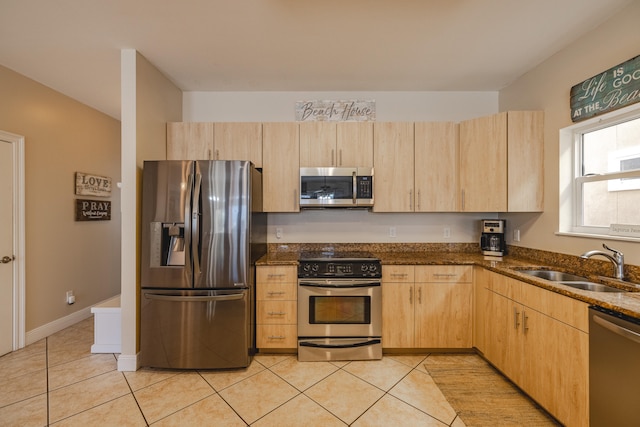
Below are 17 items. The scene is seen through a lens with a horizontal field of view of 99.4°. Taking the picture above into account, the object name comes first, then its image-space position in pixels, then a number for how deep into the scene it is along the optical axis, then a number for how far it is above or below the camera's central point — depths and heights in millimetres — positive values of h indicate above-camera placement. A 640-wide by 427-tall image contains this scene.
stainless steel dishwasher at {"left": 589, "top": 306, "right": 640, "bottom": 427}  1262 -773
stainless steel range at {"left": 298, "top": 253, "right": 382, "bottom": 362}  2461 -891
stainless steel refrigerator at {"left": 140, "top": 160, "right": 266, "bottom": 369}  2256 -448
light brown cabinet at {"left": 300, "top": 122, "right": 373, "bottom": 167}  2820 +713
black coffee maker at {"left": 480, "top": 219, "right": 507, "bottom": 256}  2746 -250
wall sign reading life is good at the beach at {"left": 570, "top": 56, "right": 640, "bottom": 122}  1778 +868
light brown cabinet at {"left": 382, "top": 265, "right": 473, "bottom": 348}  2535 -929
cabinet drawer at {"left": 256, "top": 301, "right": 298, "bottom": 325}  2525 -926
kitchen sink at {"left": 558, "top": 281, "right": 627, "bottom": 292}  1792 -504
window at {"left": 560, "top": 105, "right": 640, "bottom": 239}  1905 +283
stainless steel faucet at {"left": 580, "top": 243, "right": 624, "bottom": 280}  1778 -309
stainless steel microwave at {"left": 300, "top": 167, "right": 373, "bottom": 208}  2721 +266
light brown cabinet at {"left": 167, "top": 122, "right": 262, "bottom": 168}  2809 +740
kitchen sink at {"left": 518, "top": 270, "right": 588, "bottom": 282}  2111 -500
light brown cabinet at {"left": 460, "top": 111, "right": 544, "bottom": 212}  2490 +492
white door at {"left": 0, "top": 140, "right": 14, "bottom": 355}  2537 -337
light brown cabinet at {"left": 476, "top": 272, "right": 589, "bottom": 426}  1541 -874
